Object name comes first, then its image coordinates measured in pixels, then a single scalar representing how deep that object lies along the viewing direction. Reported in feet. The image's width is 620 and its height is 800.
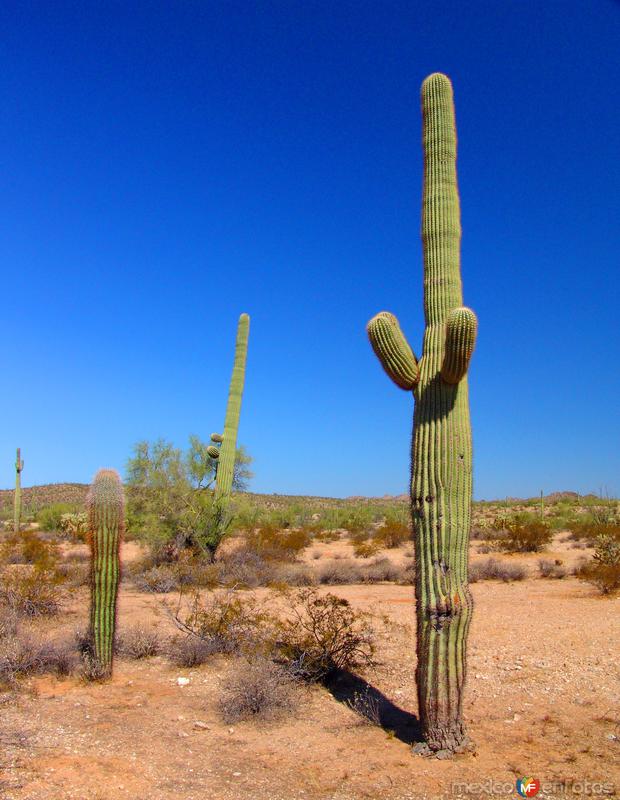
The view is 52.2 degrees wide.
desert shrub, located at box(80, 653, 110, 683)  24.16
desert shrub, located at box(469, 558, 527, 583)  49.85
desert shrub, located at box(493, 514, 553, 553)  66.33
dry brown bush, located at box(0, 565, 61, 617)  32.37
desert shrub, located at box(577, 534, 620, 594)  40.16
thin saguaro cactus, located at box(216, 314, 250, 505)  56.70
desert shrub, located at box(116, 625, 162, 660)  27.71
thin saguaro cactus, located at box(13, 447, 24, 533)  78.64
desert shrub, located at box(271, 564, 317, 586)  47.85
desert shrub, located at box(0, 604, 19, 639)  26.40
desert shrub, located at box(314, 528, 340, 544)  87.15
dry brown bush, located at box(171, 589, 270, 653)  26.76
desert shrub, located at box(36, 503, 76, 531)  91.45
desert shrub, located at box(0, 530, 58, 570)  52.50
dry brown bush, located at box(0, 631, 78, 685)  23.86
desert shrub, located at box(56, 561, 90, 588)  43.77
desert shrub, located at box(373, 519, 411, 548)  76.64
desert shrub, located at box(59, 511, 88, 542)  75.56
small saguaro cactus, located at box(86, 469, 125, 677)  24.67
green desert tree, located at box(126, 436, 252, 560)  54.29
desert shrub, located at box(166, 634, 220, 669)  26.40
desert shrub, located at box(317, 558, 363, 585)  51.06
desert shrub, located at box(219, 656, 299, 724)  20.54
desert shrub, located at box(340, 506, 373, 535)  95.09
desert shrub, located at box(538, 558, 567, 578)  50.37
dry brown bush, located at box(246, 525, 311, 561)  59.47
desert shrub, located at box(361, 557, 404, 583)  52.24
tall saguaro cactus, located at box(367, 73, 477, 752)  17.43
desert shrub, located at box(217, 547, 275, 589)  46.06
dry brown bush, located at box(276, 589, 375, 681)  24.17
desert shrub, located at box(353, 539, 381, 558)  68.03
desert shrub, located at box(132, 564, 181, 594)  40.92
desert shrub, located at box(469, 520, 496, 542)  74.52
